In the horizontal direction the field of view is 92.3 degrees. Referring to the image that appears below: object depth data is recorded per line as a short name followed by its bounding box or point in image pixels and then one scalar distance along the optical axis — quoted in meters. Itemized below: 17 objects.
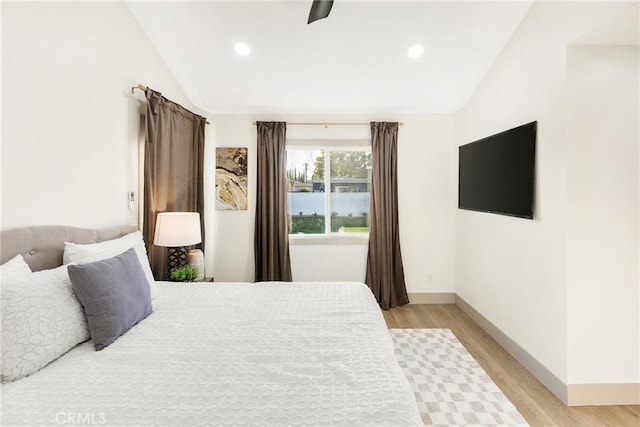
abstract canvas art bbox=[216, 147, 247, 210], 3.78
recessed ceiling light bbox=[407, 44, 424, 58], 2.79
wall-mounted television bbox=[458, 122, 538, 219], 2.34
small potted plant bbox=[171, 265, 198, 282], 2.62
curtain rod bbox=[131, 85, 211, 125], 2.42
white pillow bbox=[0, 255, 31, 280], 1.30
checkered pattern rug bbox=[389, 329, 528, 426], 1.84
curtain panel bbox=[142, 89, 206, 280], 2.57
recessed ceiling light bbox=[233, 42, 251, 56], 2.77
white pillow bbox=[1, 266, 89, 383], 1.11
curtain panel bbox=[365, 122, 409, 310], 3.71
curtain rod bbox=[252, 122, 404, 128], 3.75
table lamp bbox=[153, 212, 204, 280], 2.54
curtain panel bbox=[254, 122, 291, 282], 3.70
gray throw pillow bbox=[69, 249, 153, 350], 1.36
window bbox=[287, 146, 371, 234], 3.92
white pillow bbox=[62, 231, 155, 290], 1.66
